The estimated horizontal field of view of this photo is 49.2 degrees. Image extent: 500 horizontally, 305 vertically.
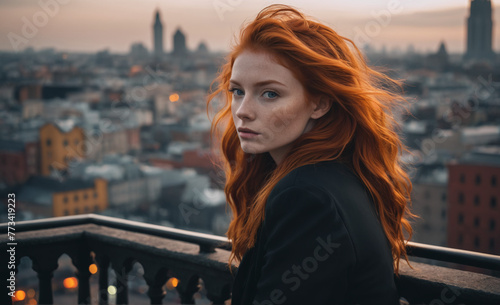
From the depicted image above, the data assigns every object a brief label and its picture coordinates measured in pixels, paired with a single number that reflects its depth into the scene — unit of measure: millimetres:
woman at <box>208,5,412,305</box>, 774
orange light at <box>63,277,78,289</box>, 15962
